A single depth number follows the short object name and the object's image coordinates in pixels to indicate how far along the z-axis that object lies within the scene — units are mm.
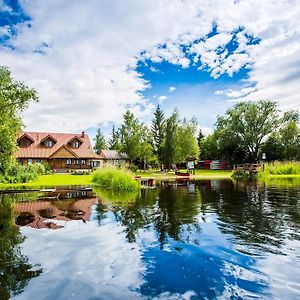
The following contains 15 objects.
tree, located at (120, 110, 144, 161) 62406
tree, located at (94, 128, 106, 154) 94956
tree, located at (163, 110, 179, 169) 59125
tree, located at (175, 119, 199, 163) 60219
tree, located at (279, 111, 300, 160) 64312
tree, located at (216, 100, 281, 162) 67625
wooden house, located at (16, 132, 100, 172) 58031
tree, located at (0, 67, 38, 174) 25453
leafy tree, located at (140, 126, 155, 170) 63719
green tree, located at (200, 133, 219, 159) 77438
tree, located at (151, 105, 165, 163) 77000
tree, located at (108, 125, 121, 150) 97625
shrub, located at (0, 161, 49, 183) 32344
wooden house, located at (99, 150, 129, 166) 70200
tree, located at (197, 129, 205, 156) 96562
